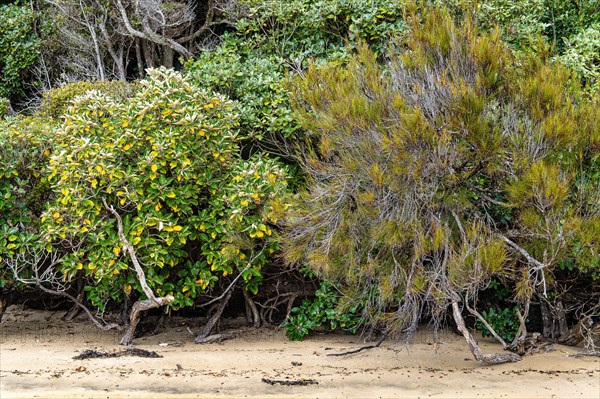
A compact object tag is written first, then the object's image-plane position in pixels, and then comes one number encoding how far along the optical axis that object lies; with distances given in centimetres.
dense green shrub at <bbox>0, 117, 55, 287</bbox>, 1895
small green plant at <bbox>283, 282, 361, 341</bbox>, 1953
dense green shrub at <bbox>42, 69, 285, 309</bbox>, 1797
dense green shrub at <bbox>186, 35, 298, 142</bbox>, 2061
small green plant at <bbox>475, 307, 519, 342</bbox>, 1920
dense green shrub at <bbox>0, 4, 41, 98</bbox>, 2917
